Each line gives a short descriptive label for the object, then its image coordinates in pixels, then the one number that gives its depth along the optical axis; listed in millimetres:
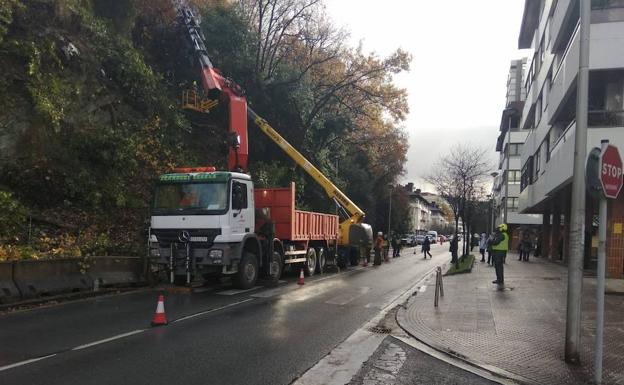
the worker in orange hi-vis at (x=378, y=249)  28000
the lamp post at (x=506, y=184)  32375
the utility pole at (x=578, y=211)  6766
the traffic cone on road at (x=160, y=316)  8922
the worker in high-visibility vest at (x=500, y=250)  15312
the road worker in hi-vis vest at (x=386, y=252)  32156
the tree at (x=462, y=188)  27938
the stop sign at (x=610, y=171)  5840
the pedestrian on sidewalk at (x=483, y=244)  31112
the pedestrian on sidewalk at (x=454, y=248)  24047
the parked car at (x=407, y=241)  66862
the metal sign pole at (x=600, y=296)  5711
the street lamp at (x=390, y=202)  57662
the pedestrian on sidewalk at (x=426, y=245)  37250
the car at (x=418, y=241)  72088
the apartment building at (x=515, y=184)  57469
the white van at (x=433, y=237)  92488
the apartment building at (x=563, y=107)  17406
